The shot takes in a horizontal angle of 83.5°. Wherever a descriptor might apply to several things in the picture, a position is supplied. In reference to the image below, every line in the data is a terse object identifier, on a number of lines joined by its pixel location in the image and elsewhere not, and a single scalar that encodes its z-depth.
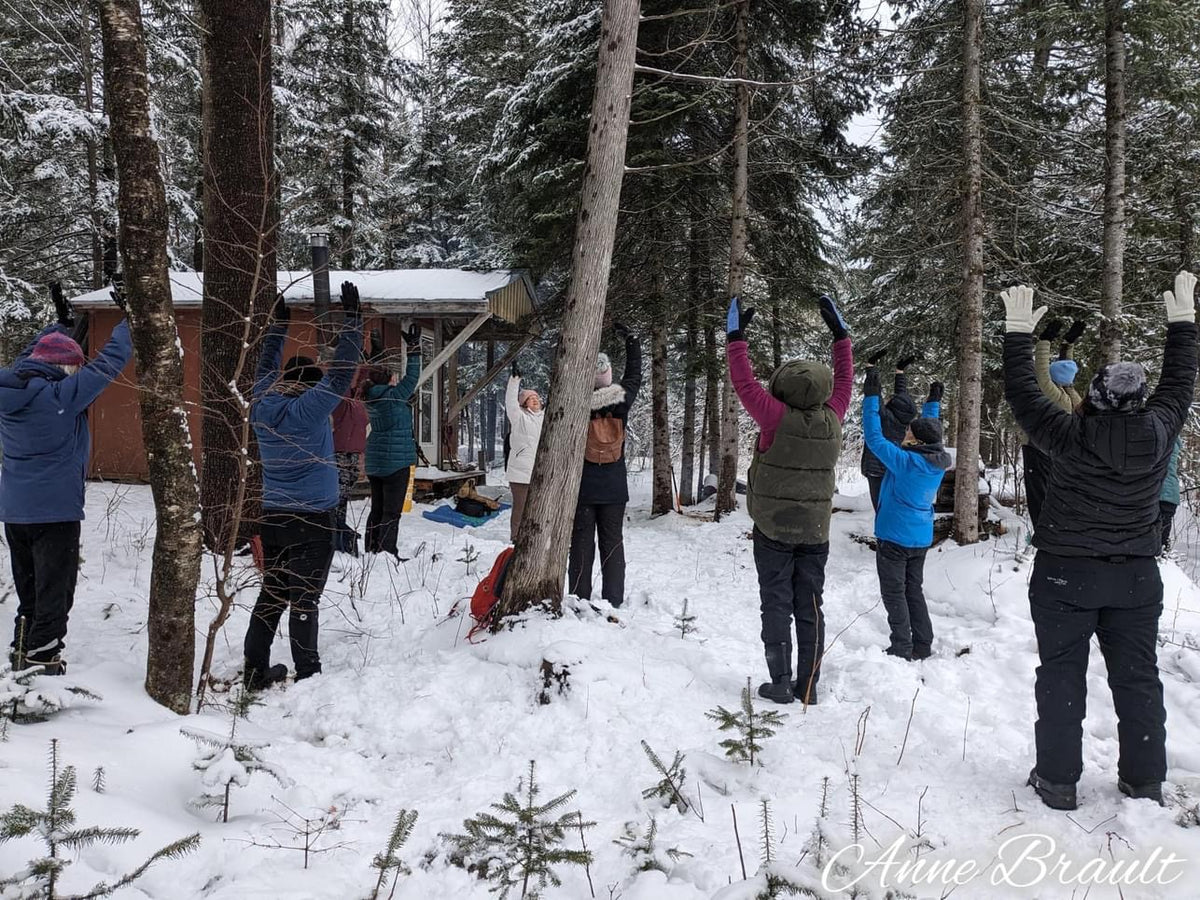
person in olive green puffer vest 3.94
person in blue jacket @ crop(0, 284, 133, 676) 3.60
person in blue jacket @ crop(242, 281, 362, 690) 3.83
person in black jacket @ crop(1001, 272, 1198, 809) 2.81
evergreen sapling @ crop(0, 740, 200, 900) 1.64
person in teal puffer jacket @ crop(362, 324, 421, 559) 6.75
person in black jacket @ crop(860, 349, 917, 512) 6.94
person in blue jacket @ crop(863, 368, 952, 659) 4.91
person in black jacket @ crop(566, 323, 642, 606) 5.25
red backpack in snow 4.45
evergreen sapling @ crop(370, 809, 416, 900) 1.96
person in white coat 7.42
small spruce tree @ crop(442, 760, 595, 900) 2.09
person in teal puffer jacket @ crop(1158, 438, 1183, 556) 5.55
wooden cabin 11.65
